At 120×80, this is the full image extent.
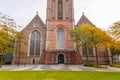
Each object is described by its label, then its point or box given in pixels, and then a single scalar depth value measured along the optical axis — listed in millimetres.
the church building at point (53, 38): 20108
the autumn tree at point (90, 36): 14047
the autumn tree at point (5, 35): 11037
